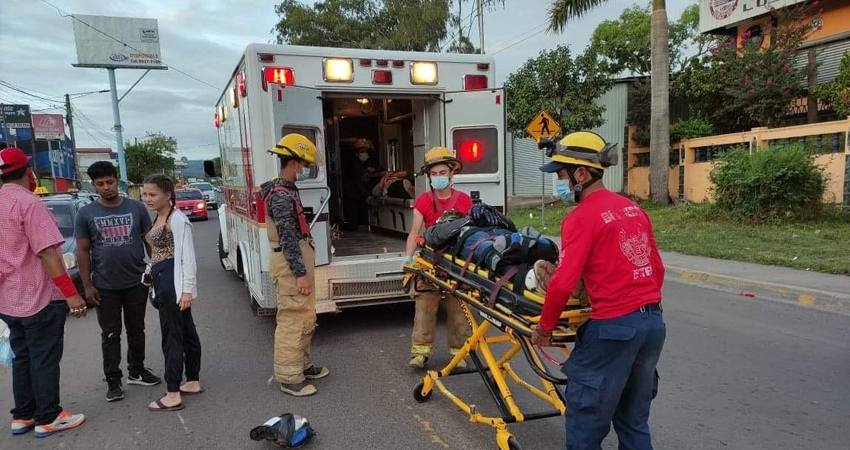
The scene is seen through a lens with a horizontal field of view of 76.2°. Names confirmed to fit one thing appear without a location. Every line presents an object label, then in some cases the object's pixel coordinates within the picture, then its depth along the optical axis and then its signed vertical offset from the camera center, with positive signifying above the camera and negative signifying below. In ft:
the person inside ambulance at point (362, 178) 29.81 -0.58
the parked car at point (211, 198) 105.50 -4.43
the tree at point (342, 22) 84.74 +23.58
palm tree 43.37 +5.76
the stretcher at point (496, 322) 8.84 -2.75
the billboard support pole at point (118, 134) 114.21 +9.53
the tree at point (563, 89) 53.98 +7.04
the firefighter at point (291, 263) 13.05 -2.26
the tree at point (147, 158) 205.36 +7.89
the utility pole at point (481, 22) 62.69 +16.34
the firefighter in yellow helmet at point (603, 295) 7.82 -2.01
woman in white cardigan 13.05 -2.35
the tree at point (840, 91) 40.22 +4.20
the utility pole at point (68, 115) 115.65 +14.16
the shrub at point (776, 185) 32.78 -2.23
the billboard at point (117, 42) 124.06 +32.19
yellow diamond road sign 37.86 +2.36
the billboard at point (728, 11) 51.96 +14.01
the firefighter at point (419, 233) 14.61 -2.04
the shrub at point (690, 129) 49.90 +2.13
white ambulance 16.93 +1.38
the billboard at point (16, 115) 118.52 +15.13
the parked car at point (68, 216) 22.93 -1.67
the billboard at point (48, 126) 133.84 +14.30
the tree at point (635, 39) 74.18 +16.84
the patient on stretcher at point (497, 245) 9.02 -1.61
